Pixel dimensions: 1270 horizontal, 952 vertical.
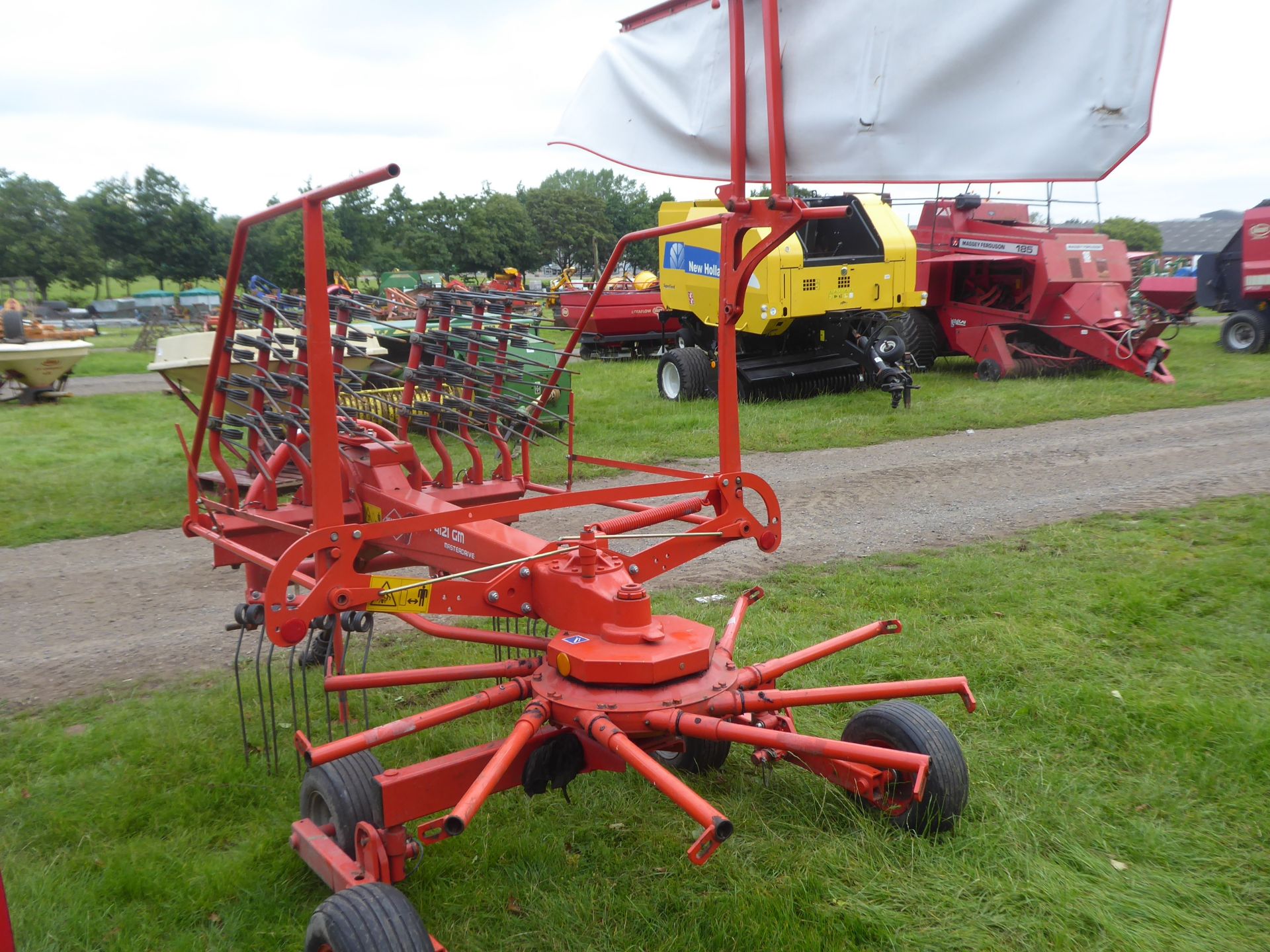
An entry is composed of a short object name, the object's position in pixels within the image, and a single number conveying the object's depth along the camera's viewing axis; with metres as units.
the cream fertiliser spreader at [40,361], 14.48
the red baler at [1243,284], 15.44
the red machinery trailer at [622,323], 17.91
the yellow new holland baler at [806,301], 11.60
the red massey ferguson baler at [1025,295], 13.15
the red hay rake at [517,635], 2.66
